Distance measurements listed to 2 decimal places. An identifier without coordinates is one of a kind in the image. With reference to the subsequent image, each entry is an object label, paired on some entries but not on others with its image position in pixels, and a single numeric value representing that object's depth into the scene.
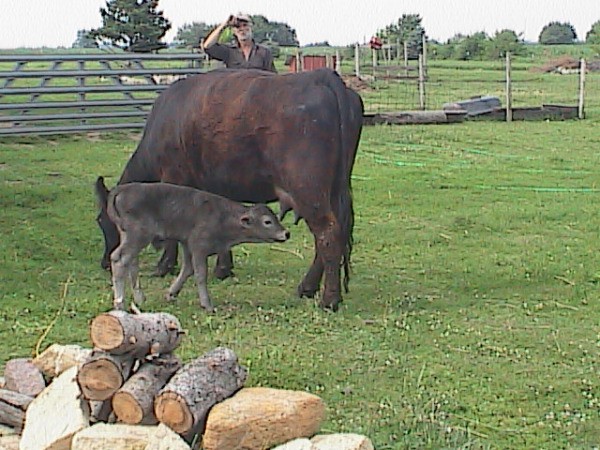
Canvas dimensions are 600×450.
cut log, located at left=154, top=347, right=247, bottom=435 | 5.03
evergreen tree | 40.22
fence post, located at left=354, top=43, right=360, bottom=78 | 30.95
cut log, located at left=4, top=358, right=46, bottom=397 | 5.69
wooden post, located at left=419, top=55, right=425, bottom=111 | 25.37
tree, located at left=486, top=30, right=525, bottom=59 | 60.41
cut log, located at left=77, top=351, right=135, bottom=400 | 5.23
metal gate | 18.95
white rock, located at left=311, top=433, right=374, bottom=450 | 4.80
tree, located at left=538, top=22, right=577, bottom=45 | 89.88
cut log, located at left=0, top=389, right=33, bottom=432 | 5.44
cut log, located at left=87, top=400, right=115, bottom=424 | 5.30
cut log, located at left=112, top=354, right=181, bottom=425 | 5.11
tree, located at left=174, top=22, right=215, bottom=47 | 65.05
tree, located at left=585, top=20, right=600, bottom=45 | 70.88
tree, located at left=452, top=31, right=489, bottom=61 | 60.41
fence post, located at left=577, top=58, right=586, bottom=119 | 24.31
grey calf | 7.87
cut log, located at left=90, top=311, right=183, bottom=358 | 5.29
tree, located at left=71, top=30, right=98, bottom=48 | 41.89
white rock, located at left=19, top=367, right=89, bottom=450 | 5.08
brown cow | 7.94
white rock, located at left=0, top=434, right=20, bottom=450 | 5.25
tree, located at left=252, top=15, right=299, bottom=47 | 66.19
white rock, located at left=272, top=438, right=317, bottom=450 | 4.77
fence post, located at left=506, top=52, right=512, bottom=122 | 23.69
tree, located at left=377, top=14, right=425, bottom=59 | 53.99
